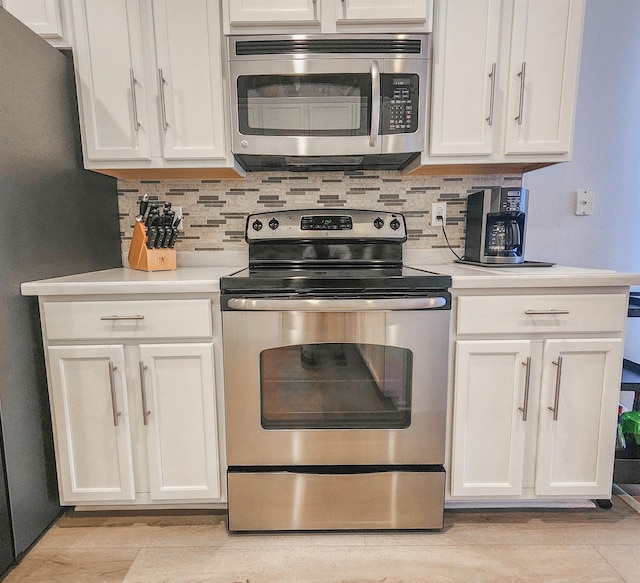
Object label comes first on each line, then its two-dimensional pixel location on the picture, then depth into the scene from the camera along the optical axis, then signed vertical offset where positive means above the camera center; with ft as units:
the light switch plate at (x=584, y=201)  6.08 +0.35
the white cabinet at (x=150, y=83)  4.73 +1.76
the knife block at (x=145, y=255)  5.15 -0.41
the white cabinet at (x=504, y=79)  4.74 +1.79
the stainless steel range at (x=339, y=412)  4.25 -2.12
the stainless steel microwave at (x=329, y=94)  4.73 +1.61
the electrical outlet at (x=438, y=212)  6.04 +0.19
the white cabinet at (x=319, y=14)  4.60 +2.48
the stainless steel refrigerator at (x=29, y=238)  3.92 -0.15
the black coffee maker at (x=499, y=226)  5.17 -0.03
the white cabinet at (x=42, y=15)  4.70 +2.52
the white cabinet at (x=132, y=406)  4.25 -2.01
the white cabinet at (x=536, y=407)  4.35 -2.07
